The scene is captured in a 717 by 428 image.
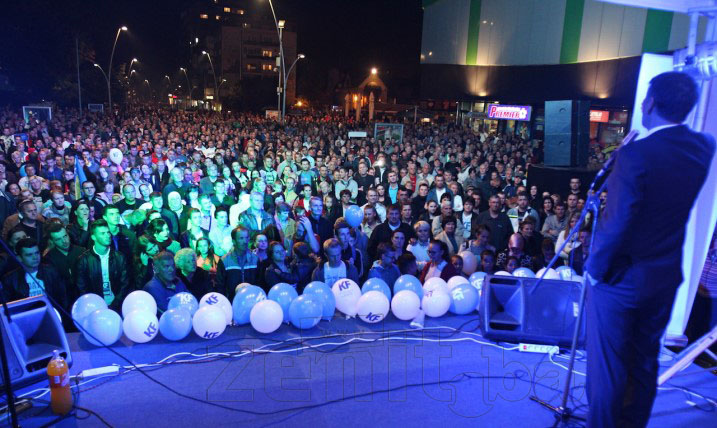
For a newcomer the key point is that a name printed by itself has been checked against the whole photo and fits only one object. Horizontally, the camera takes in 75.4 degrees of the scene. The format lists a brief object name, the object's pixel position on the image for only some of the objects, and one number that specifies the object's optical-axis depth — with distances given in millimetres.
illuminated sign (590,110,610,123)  20811
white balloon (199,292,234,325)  4320
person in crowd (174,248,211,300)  4926
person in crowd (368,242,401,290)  5250
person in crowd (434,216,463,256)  6691
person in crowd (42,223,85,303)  4965
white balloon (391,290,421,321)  4566
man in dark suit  2094
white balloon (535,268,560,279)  5036
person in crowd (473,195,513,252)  6945
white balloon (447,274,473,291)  4909
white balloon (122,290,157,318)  4230
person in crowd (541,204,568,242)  7328
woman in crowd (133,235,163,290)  5348
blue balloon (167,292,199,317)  4258
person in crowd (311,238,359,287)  5109
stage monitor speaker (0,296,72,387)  3109
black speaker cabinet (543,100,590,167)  9961
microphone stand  2479
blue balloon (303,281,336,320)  4488
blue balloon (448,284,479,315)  4801
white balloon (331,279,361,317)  4668
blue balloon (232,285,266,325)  4414
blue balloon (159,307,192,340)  4027
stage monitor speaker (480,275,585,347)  3578
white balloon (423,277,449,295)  4816
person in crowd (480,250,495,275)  5754
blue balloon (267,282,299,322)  4484
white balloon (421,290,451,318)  4688
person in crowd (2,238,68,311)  4379
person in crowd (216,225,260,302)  5184
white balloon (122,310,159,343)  3953
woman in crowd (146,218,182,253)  5684
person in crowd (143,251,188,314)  4543
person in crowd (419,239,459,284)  5449
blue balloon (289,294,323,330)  4328
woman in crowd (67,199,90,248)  5922
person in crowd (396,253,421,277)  5484
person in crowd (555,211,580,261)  6043
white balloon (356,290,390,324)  4492
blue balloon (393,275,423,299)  4859
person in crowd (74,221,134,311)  4875
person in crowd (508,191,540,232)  7535
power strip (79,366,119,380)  3541
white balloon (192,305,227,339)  4043
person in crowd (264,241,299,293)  5111
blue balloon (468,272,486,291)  5156
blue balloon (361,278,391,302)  4770
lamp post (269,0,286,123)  18094
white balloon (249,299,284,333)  4203
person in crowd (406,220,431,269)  6250
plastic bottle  3045
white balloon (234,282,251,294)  4662
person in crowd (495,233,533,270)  5945
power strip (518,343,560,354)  4012
